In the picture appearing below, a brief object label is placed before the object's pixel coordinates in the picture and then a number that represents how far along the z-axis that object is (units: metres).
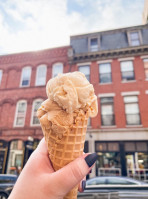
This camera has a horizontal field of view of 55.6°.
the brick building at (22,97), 14.12
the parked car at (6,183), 6.43
